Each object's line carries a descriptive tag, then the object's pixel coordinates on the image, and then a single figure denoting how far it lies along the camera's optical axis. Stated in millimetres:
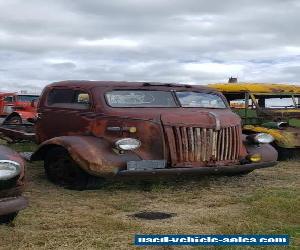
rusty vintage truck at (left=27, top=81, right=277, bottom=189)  6660
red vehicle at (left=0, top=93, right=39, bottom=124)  17328
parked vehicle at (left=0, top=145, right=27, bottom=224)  4453
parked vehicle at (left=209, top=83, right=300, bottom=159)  10250
